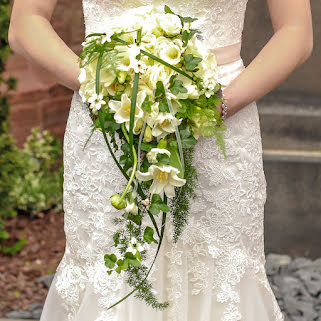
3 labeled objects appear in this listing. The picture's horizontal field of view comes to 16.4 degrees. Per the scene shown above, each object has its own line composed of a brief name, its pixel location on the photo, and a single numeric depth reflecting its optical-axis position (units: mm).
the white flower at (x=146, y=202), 1967
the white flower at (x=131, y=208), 1972
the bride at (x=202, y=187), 2216
